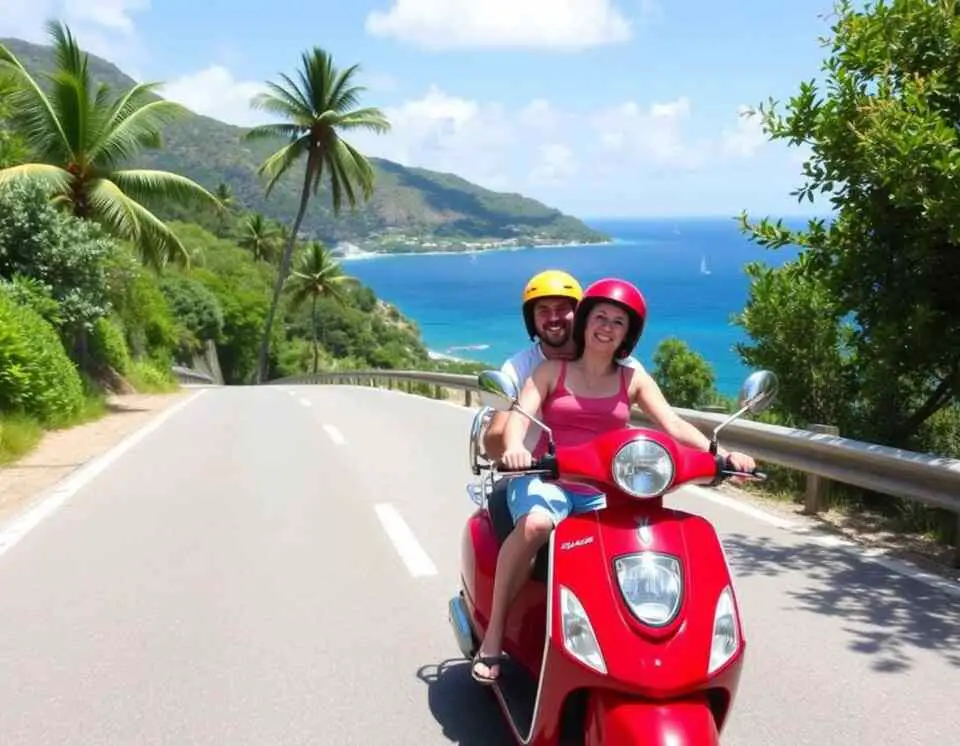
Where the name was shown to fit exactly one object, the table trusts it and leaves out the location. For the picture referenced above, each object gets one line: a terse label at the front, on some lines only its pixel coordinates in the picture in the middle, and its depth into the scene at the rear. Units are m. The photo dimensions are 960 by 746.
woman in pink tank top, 3.64
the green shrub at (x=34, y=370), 13.83
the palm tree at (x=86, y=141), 20.41
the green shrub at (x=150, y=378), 27.22
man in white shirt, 4.34
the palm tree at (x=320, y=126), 40.72
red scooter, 2.96
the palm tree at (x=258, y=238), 83.88
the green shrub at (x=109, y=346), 24.55
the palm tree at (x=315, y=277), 59.28
